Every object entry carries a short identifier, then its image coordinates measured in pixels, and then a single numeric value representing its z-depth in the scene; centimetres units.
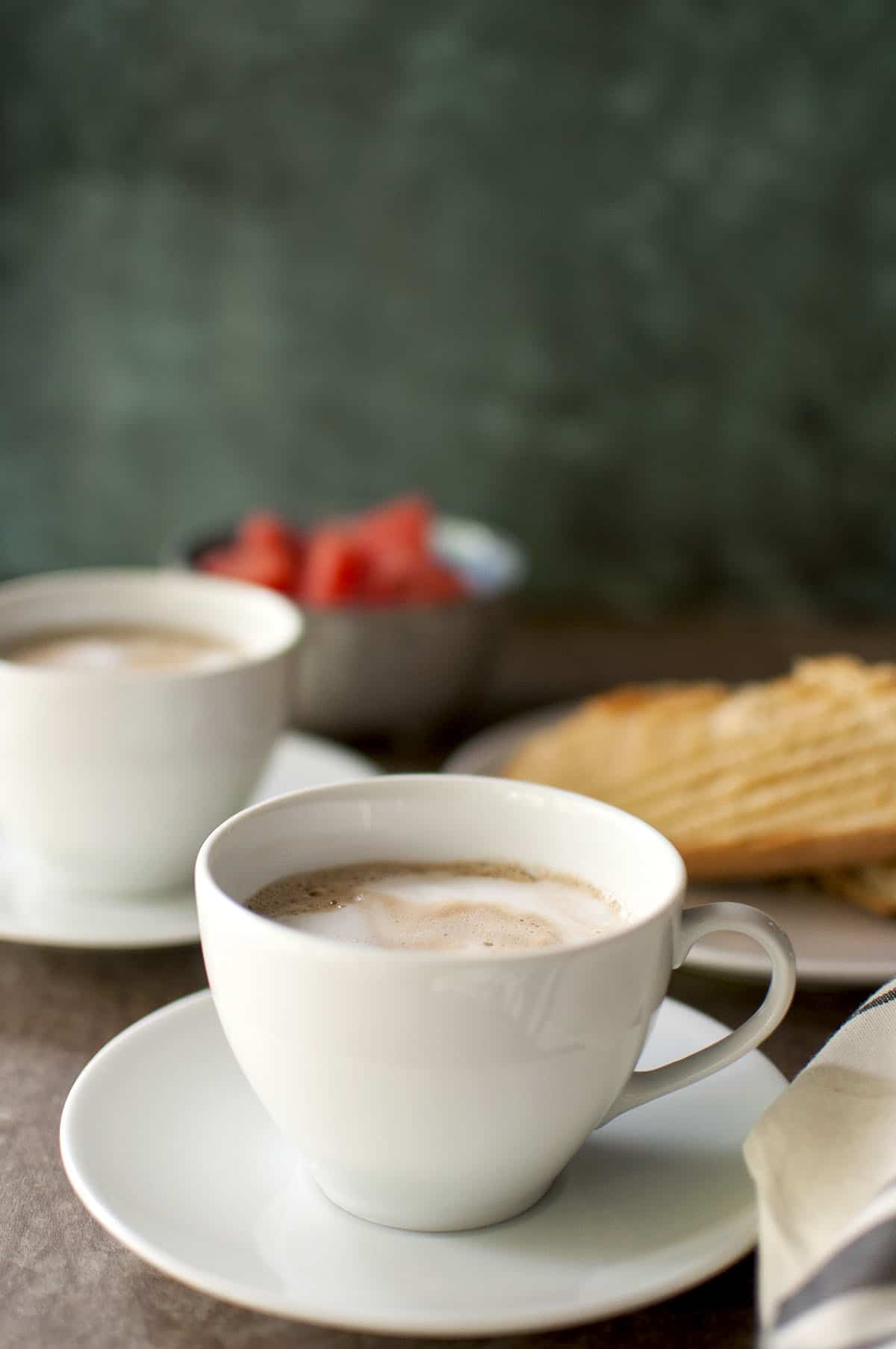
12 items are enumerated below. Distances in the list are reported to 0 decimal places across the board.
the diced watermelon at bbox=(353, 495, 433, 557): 98
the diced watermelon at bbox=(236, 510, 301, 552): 97
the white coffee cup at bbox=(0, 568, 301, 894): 74
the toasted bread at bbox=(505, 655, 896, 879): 77
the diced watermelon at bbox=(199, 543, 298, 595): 94
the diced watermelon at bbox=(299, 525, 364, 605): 92
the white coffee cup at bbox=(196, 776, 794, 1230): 59
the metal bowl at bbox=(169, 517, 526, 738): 90
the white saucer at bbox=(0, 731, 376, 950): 74
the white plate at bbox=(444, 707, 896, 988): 72
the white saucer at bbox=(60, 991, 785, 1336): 59
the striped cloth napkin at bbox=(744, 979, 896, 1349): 57
